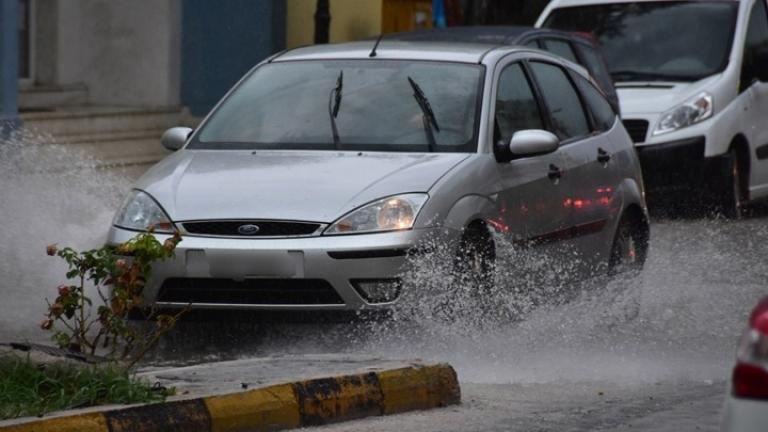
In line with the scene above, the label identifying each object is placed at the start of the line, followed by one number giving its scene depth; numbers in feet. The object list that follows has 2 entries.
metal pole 135.44
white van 105.09
